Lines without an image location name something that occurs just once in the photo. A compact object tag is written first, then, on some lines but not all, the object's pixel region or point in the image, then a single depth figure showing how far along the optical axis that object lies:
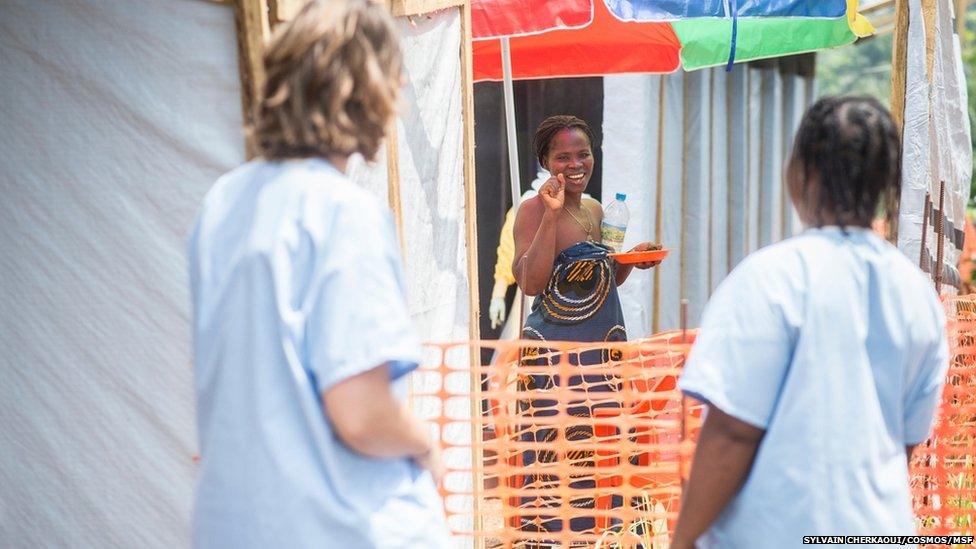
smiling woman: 9.91
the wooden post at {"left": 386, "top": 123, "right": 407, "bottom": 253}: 6.48
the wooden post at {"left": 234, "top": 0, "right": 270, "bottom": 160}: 5.37
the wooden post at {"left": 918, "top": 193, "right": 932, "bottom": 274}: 7.94
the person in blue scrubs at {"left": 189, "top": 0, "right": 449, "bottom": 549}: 3.65
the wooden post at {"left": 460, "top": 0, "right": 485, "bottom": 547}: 7.79
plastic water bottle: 10.41
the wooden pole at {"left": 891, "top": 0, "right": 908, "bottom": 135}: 9.16
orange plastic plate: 10.30
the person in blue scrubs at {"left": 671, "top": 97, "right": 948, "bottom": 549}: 4.01
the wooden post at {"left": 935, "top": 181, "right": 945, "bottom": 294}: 8.78
